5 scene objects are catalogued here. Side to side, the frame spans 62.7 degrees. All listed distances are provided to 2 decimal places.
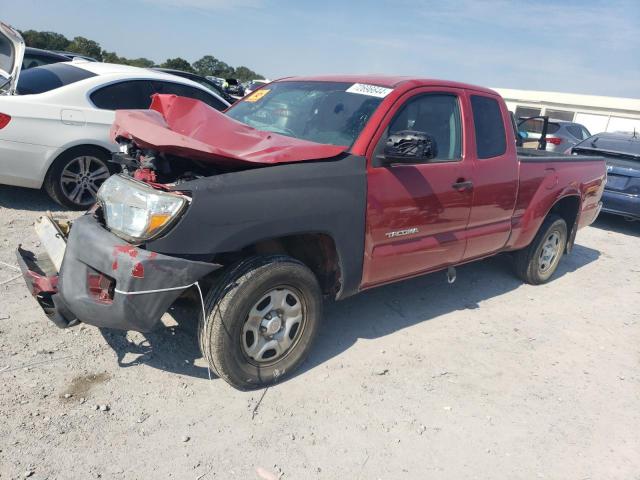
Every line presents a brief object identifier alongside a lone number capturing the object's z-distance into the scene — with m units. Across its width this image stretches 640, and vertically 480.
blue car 8.23
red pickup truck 2.68
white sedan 5.20
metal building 31.23
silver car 13.23
